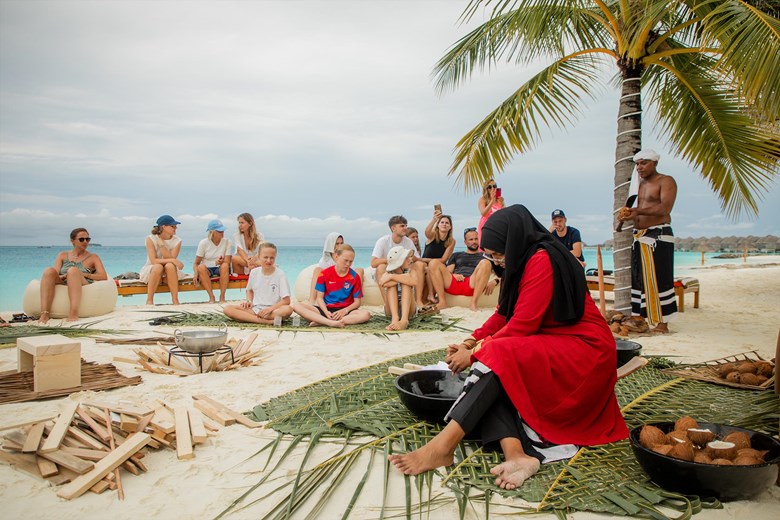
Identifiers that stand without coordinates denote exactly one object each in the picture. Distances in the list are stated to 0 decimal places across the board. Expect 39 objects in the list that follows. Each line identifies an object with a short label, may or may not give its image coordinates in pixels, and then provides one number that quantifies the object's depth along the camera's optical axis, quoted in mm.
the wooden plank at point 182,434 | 3111
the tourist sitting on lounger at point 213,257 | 10250
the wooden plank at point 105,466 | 2674
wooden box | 4305
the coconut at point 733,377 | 4328
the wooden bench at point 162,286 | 9836
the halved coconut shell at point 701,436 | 2697
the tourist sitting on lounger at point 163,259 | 9766
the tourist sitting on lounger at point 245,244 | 10344
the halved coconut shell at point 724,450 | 2568
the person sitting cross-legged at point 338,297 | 7547
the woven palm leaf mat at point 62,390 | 4242
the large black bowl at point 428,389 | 3332
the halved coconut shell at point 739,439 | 2661
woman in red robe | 2861
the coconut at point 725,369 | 4500
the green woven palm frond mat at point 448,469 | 2539
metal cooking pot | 4965
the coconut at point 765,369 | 4309
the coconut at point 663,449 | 2590
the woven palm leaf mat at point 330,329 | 7301
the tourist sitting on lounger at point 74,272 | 8172
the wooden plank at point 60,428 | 2949
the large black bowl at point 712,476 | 2438
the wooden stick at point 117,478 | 2678
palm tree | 7398
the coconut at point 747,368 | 4371
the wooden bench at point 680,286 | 8852
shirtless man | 6812
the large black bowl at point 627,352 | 4168
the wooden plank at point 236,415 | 3615
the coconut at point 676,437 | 2688
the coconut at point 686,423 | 2844
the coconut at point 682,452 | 2557
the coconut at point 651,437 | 2688
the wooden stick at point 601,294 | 7473
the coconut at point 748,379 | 4234
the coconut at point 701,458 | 2583
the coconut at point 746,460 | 2500
